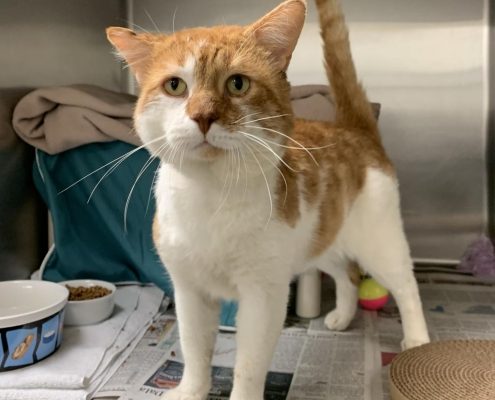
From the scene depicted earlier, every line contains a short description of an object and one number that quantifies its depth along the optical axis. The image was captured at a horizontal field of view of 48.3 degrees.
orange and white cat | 0.88
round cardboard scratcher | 1.03
